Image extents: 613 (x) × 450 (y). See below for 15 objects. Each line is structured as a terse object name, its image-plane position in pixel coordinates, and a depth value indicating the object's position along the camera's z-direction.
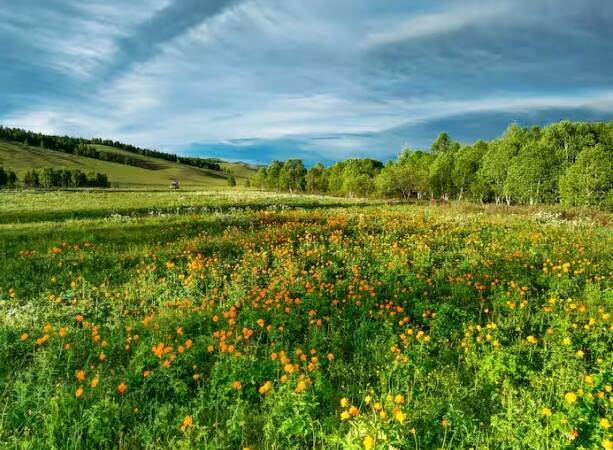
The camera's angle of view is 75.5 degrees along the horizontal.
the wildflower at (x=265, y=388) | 4.54
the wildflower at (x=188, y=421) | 3.93
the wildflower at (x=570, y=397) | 3.87
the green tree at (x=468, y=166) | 69.44
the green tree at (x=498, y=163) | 58.55
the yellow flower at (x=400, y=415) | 3.53
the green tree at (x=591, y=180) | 39.69
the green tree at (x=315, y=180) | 115.19
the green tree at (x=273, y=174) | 125.81
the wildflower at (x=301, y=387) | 4.21
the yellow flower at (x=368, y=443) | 3.35
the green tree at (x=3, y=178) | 101.75
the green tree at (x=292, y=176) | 117.81
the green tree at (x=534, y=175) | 51.06
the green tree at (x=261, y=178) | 133.12
